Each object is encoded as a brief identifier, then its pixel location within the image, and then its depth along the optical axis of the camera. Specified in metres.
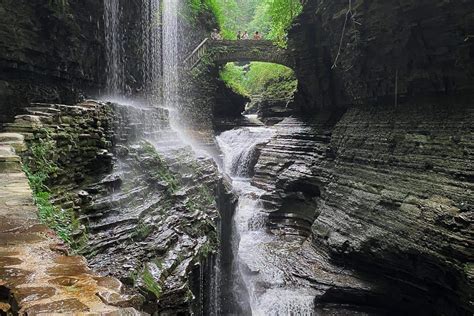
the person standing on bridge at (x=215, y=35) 25.74
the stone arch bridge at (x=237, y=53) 22.83
